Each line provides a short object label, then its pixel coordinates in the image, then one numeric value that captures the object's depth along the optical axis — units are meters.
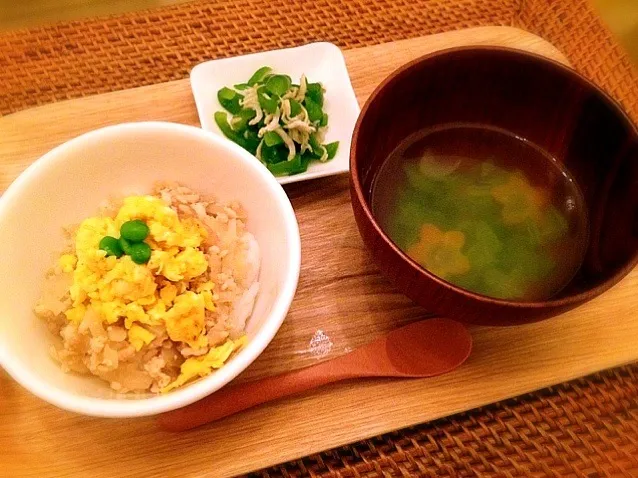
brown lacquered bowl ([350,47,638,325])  0.26
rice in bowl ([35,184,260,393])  0.26
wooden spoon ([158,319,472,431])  0.26
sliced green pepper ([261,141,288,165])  0.35
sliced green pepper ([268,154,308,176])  0.34
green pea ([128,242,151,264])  0.26
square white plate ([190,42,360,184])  0.35
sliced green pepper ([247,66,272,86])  0.37
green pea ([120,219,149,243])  0.26
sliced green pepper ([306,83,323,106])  0.37
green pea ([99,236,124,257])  0.26
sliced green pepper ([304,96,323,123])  0.36
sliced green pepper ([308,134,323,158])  0.35
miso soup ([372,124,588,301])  0.28
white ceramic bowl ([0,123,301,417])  0.24
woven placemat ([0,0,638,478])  0.27
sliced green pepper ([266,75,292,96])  0.35
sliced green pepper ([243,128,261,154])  0.35
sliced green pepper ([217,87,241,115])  0.36
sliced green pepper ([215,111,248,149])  0.35
